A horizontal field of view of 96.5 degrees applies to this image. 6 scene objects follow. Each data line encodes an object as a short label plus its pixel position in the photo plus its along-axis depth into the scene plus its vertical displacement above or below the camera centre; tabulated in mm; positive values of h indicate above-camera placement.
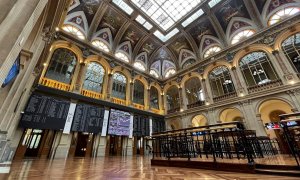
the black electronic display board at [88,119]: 9344 +2037
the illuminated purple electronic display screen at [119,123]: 10844 +1987
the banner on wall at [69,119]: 8745 +1875
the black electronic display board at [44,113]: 7625 +2052
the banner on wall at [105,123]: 10264 +1815
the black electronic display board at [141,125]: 12584 +2012
